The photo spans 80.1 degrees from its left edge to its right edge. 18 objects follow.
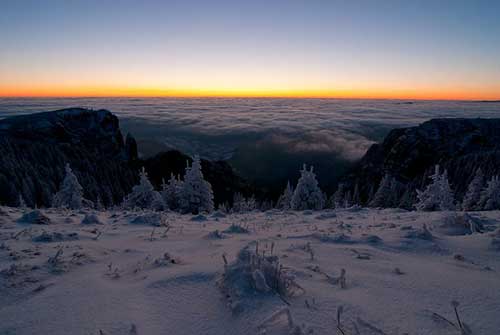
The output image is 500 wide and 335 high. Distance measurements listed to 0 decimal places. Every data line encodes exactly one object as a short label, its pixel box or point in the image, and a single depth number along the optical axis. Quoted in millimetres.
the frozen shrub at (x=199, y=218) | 10320
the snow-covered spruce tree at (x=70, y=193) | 34562
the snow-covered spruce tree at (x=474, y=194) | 39500
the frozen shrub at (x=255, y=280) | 3002
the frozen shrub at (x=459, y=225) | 6381
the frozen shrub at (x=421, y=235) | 5591
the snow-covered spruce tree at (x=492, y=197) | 28812
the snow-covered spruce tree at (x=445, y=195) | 26252
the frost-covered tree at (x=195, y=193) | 32000
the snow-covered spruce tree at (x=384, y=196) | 65375
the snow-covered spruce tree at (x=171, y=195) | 37344
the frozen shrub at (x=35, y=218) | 7925
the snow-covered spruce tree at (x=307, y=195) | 33750
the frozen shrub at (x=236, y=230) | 7191
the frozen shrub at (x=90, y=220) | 8391
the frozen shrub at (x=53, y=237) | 5960
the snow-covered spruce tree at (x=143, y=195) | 33125
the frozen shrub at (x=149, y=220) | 8446
